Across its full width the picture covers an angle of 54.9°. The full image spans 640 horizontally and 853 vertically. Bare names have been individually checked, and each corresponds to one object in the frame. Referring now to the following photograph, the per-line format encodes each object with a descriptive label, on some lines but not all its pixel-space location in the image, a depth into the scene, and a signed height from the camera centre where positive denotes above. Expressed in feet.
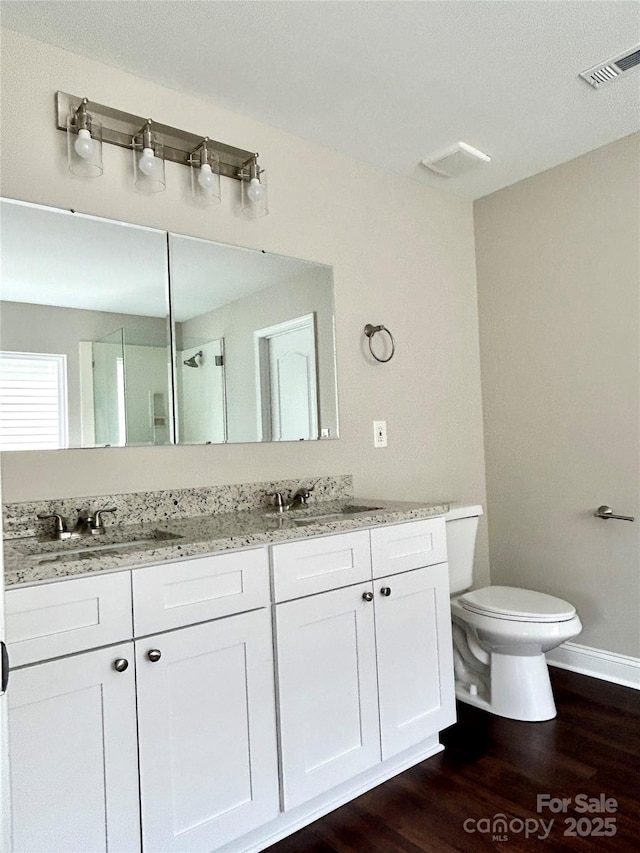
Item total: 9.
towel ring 8.99 +1.62
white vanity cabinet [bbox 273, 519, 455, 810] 5.76 -2.22
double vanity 4.43 -1.92
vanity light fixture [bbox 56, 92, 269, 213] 6.37 +3.42
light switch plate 9.05 +0.11
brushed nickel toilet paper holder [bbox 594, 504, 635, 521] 8.93 -1.16
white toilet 7.61 -2.58
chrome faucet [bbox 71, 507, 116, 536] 6.22 -0.71
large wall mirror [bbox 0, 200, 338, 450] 6.17 +1.28
